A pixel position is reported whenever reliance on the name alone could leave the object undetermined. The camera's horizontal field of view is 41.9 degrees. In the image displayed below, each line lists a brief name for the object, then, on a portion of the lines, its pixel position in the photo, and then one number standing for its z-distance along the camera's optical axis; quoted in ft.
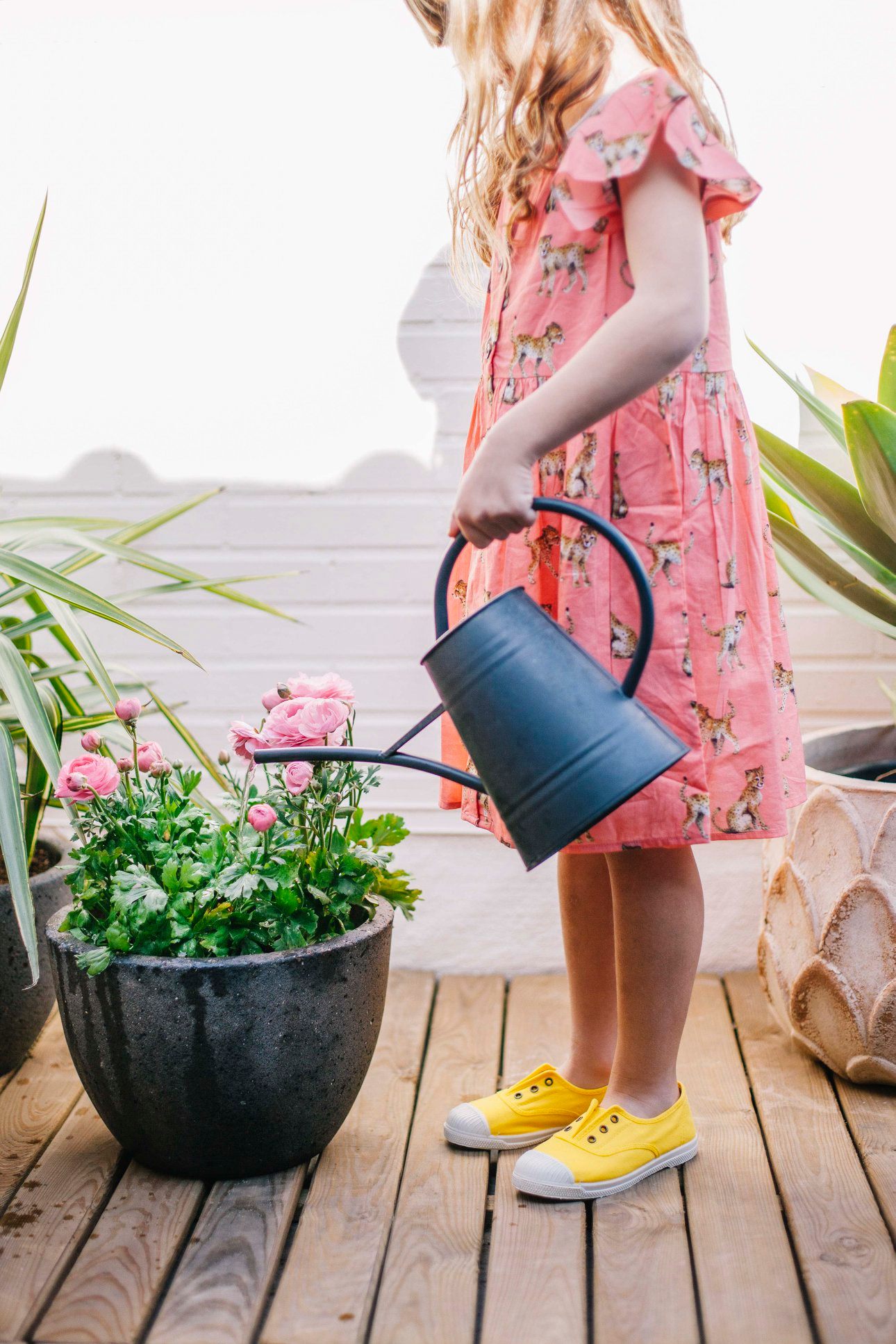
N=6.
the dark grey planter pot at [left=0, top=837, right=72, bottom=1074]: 4.91
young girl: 3.51
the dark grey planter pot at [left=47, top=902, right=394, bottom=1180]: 4.04
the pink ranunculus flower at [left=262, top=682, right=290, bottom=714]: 4.32
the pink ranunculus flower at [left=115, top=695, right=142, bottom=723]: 4.21
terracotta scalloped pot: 4.79
